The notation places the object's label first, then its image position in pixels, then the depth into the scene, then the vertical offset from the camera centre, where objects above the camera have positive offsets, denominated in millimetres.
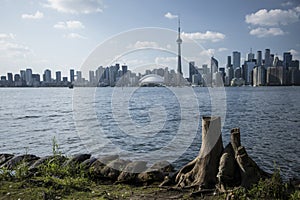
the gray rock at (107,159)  11492 -3076
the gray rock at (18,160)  12508 -3445
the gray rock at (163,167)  11648 -3416
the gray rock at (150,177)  9967 -3269
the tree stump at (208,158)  8977 -2363
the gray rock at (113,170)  10312 -3118
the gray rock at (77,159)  11265 -3084
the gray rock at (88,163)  11115 -3106
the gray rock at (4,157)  13586 -3559
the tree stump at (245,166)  8547 -2514
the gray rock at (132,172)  10016 -3155
